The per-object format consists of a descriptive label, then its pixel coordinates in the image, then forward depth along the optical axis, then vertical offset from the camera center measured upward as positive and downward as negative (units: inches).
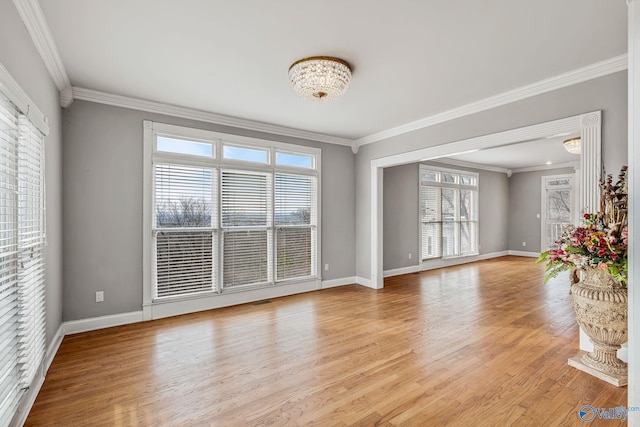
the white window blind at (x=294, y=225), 197.0 -8.0
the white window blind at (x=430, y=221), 287.9 -7.6
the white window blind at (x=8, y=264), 68.4 -12.2
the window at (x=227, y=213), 157.0 +0.0
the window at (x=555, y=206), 332.8 +8.2
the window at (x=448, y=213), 290.5 +0.2
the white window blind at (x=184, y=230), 156.3 -8.8
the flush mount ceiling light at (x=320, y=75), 106.2 +49.0
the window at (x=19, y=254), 69.8 -10.8
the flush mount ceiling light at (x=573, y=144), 187.6 +43.3
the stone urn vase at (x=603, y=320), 96.1 -34.5
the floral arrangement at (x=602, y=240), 93.4 -8.7
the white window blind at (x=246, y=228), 175.8 -8.8
